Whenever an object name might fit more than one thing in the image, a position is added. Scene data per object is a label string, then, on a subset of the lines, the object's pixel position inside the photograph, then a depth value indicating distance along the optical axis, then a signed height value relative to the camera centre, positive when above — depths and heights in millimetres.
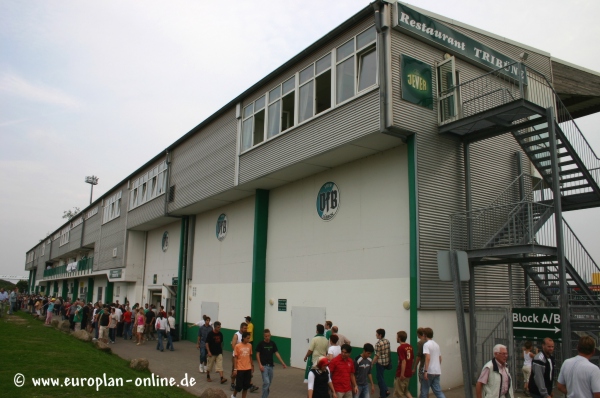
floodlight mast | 72562 +15534
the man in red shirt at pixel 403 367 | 11055 -1566
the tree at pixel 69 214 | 101538 +14935
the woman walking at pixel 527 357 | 10125 -1193
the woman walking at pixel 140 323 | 22828 -1512
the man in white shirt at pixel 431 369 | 10242 -1488
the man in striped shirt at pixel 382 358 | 11617 -1455
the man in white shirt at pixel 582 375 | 5778 -897
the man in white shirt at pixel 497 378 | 6895 -1112
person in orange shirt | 10938 -1584
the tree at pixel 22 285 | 109262 +552
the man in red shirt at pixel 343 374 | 9070 -1454
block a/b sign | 10922 -574
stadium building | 12773 +3389
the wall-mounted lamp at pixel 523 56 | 16578 +7872
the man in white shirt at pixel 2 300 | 36334 -938
